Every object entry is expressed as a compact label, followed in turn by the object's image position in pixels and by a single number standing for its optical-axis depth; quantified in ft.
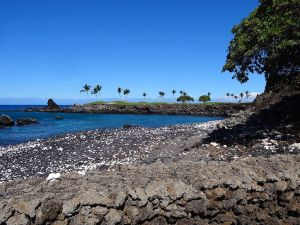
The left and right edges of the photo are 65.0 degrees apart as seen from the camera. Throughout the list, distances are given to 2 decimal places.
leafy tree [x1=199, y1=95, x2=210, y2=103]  372.71
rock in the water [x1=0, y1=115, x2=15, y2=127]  161.25
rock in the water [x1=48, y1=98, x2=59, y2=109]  369.55
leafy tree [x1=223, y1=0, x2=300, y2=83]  49.58
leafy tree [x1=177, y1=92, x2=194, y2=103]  385.45
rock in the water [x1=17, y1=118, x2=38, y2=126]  169.77
